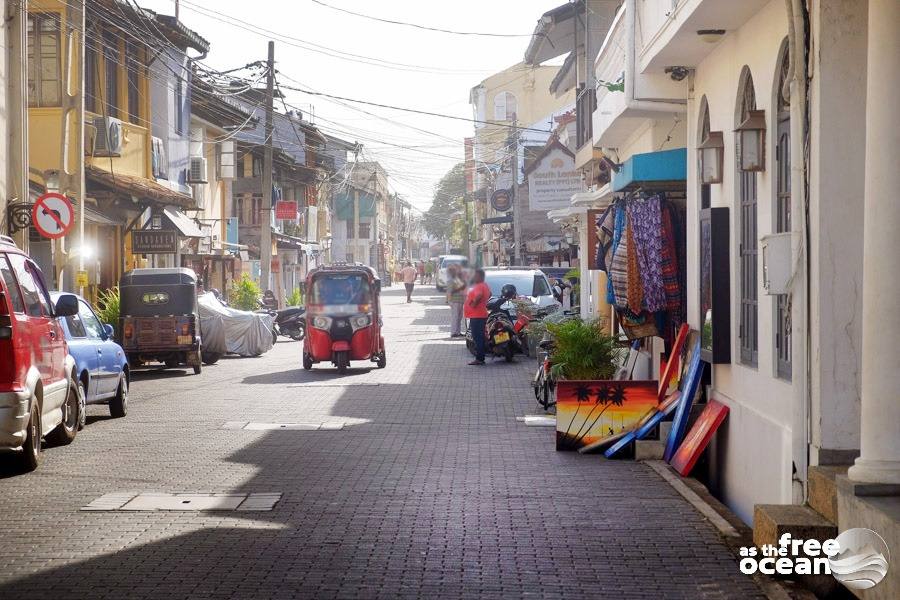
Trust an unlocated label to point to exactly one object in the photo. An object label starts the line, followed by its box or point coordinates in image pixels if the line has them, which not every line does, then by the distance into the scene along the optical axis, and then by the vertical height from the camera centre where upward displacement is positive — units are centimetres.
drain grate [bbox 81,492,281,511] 947 -155
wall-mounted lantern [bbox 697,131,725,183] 1203 +125
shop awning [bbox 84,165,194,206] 2777 +246
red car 1087 -64
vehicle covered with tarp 2680 -75
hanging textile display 1421 +34
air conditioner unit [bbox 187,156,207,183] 3797 +370
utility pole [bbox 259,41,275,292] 3884 +214
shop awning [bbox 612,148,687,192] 1395 +134
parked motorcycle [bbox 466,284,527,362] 2592 -81
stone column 666 +17
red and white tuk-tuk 2373 -36
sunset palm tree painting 1304 -118
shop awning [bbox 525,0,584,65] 3089 +654
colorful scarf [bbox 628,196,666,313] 1420 +47
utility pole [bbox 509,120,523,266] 5153 +305
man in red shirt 2550 -37
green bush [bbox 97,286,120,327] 2459 -28
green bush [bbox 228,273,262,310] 3588 -4
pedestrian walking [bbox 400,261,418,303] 6262 +77
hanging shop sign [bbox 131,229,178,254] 3033 +127
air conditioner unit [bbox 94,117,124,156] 2755 +337
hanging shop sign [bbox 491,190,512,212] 6191 +443
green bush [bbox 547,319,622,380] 1494 -73
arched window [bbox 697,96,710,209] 1315 +166
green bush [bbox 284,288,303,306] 4347 -17
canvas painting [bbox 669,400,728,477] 1117 -131
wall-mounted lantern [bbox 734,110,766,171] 1023 +117
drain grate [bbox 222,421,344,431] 1500 -155
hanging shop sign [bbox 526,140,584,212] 3778 +306
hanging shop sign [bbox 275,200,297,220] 5391 +351
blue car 1488 -77
